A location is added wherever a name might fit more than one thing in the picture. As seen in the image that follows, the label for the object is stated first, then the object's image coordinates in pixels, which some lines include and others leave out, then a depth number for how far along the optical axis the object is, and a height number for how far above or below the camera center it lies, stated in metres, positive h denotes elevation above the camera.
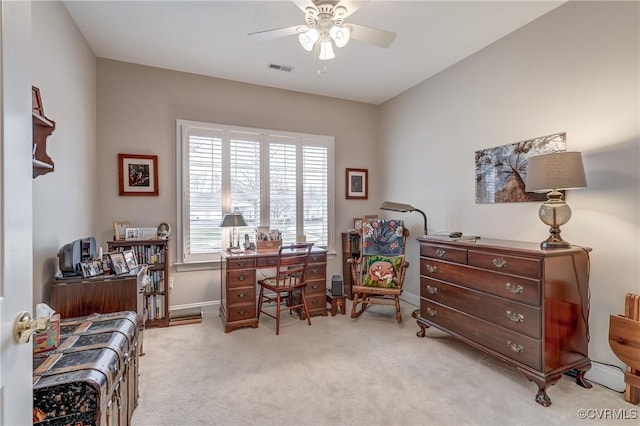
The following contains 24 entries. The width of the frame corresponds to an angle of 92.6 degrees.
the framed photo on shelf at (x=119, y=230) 3.28 -0.19
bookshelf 3.28 -0.73
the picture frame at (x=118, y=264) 2.33 -0.40
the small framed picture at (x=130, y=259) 2.48 -0.39
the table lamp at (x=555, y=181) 2.11 +0.22
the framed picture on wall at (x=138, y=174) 3.47 +0.44
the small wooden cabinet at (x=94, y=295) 2.08 -0.58
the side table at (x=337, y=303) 3.75 -1.13
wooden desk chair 3.34 -0.70
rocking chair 3.65 -0.61
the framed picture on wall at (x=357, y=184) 4.69 +0.44
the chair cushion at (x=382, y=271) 3.66 -0.72
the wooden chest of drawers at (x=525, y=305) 2.07 -0.69
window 3.76 +0.38
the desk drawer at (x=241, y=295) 3.26 -0.90
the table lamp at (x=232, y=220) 3.50 -0.09
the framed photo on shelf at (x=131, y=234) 3.27 -0.23
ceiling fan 1.97 +1.26
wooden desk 3.25 -0.80
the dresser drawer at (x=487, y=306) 2.13 -0.75
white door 0.68 +0.02
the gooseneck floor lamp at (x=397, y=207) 3.70 +0.06
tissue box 1.47 -0.62
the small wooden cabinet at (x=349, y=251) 4.39 -0.57
